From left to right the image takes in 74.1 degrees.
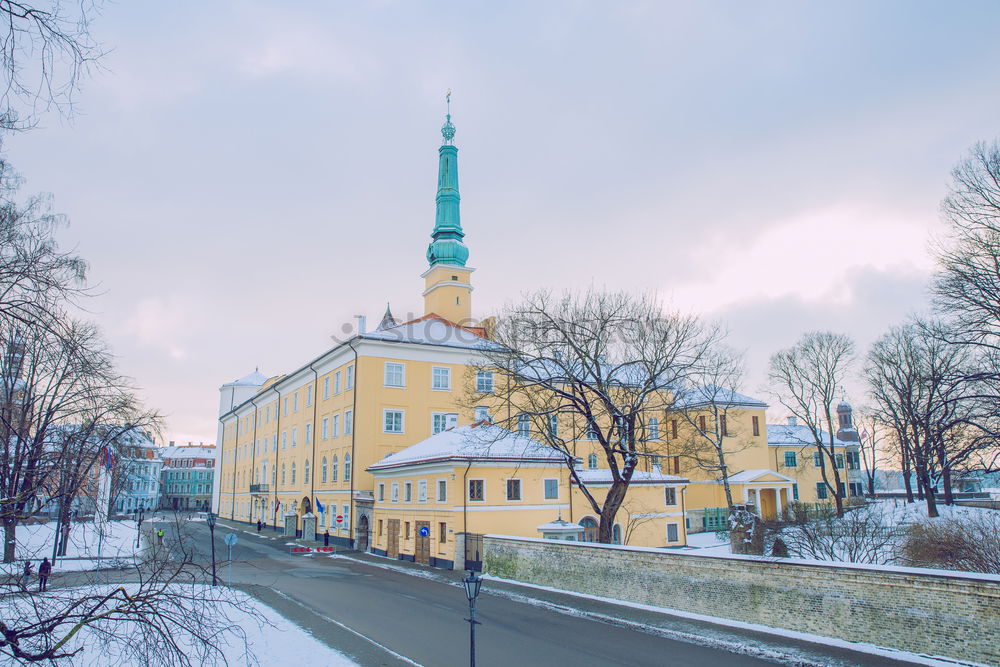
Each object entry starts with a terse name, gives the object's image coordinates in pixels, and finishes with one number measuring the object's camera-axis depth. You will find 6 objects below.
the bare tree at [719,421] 36.34
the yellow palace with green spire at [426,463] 29.94
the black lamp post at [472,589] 11.59
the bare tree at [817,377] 45.50
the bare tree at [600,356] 24.44
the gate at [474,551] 26.30
